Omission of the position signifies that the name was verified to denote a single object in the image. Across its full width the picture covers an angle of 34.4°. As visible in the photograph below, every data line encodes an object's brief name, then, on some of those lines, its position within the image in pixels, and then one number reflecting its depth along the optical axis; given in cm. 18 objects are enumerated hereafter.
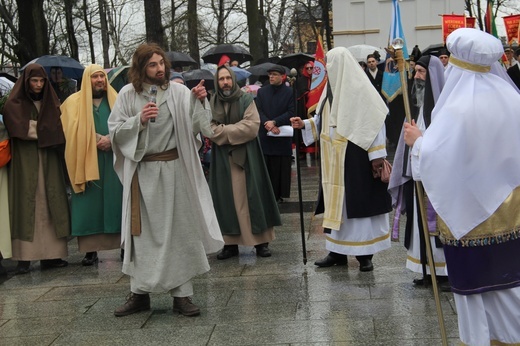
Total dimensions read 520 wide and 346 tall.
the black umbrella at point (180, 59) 1969
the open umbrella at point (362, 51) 2036
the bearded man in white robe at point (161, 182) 610
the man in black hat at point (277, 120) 1097
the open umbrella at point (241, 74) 1730
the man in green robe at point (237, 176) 813
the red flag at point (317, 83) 840
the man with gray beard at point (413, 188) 620
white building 2345
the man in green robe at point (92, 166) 809
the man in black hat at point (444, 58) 1013
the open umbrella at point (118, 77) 929
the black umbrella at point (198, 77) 1575
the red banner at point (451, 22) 1212
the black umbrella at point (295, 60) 1978
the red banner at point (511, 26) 1308
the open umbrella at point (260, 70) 1848
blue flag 504
